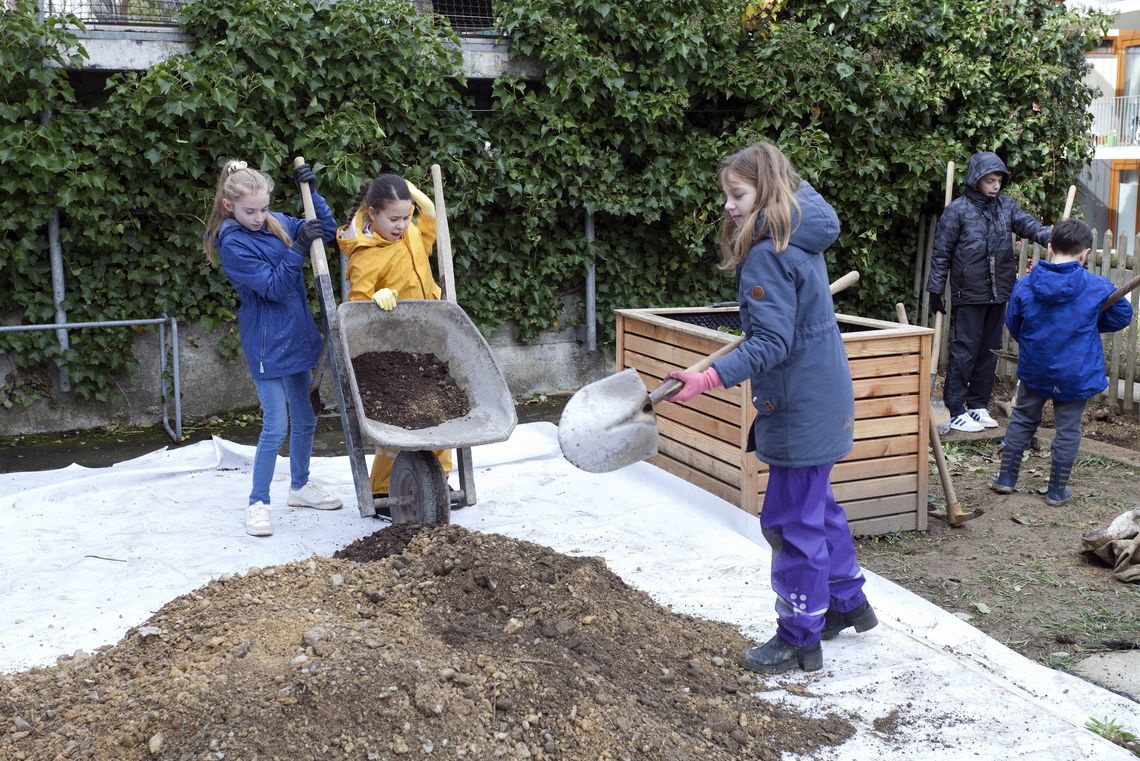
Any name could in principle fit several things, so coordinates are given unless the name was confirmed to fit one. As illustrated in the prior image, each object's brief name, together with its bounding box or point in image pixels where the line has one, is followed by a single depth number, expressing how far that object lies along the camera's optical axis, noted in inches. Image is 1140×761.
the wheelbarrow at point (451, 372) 159.8
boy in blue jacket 203.3
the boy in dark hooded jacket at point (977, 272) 264.1
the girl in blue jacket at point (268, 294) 171.8
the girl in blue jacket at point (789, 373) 115.9
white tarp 112.0
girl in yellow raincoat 172.7
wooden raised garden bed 179.6
